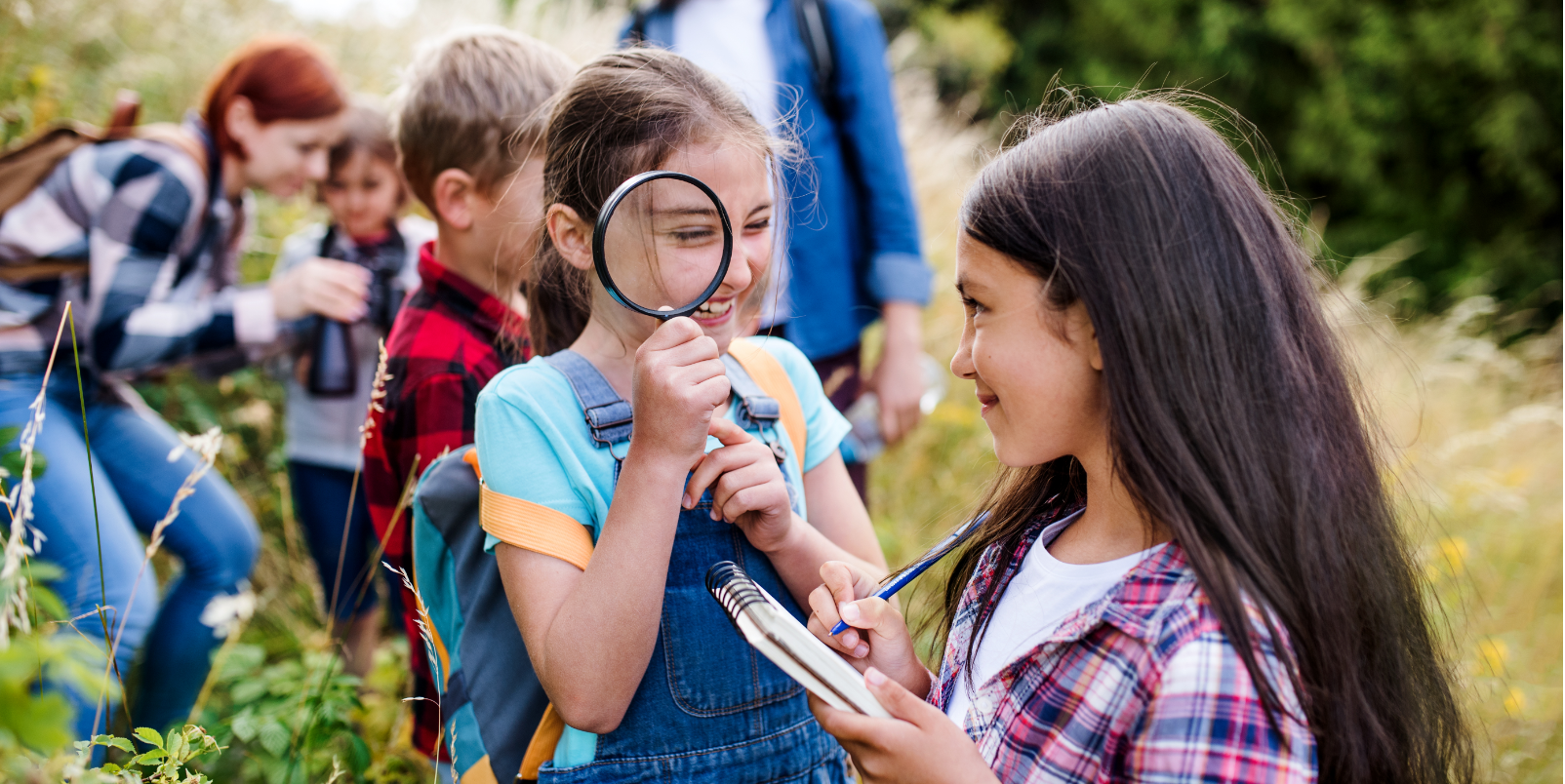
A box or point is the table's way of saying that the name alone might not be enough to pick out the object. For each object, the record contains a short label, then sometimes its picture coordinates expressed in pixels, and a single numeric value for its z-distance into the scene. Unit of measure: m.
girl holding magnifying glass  1.28
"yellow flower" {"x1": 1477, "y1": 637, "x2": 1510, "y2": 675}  3.26
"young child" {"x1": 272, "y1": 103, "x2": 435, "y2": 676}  3.00
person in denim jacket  2.98
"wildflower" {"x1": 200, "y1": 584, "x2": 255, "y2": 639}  2.15
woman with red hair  2.45
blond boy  1.93
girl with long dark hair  1.12
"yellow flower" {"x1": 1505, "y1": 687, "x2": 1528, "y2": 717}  2.98
